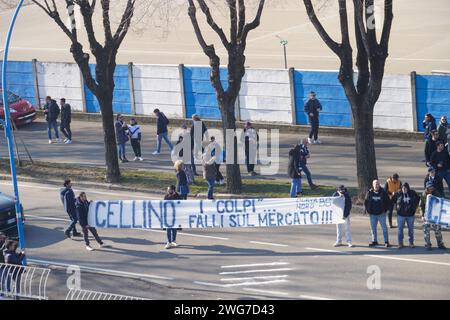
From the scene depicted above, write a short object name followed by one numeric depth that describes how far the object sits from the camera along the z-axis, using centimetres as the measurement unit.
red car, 3375
